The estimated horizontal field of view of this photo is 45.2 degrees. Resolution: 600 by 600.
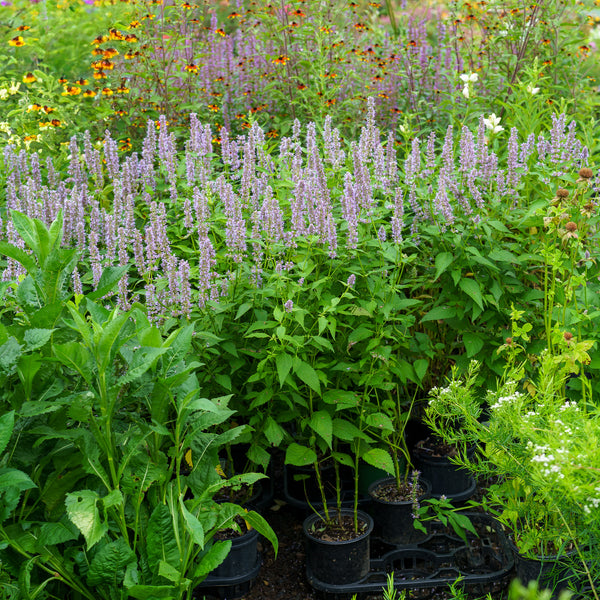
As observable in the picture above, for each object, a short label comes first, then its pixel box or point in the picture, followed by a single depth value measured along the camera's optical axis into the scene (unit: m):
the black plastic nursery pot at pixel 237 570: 2.71
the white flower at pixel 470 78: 4.02
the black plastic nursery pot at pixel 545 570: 2.46
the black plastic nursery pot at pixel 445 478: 3.26
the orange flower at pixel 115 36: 4.76
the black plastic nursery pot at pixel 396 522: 2.99
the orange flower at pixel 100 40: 4.76
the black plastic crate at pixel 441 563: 2.78
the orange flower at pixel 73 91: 4.78
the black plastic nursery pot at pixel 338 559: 2.79
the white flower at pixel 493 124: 3.51
